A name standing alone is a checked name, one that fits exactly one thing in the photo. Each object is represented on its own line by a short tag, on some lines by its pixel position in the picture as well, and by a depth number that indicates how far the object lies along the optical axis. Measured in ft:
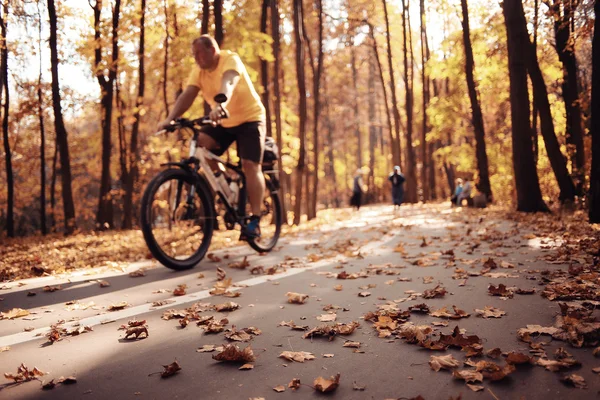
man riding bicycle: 17.72
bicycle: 15.81
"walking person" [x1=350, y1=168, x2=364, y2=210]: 93.53
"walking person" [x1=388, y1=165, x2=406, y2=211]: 75.82
